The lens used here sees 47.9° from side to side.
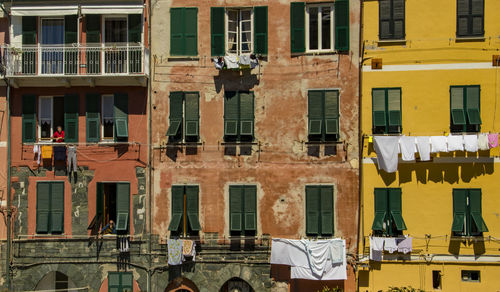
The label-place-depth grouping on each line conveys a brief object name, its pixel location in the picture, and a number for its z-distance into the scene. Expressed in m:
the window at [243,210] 23.78
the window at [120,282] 24.27
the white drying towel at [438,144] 22.42
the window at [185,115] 24.20
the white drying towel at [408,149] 22.67
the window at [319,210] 23.53
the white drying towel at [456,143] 22.33
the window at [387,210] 22.94
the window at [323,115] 23.59
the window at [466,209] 22.64
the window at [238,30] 24.14
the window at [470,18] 23.06
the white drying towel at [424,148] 22.56
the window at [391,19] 23.39
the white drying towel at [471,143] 22.31
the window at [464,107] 22.77
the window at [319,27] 23.73
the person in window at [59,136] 24.81
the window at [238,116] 23.95
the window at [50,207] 24.41
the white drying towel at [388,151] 22.81
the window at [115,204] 24.14
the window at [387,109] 23.11
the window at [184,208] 24.02
